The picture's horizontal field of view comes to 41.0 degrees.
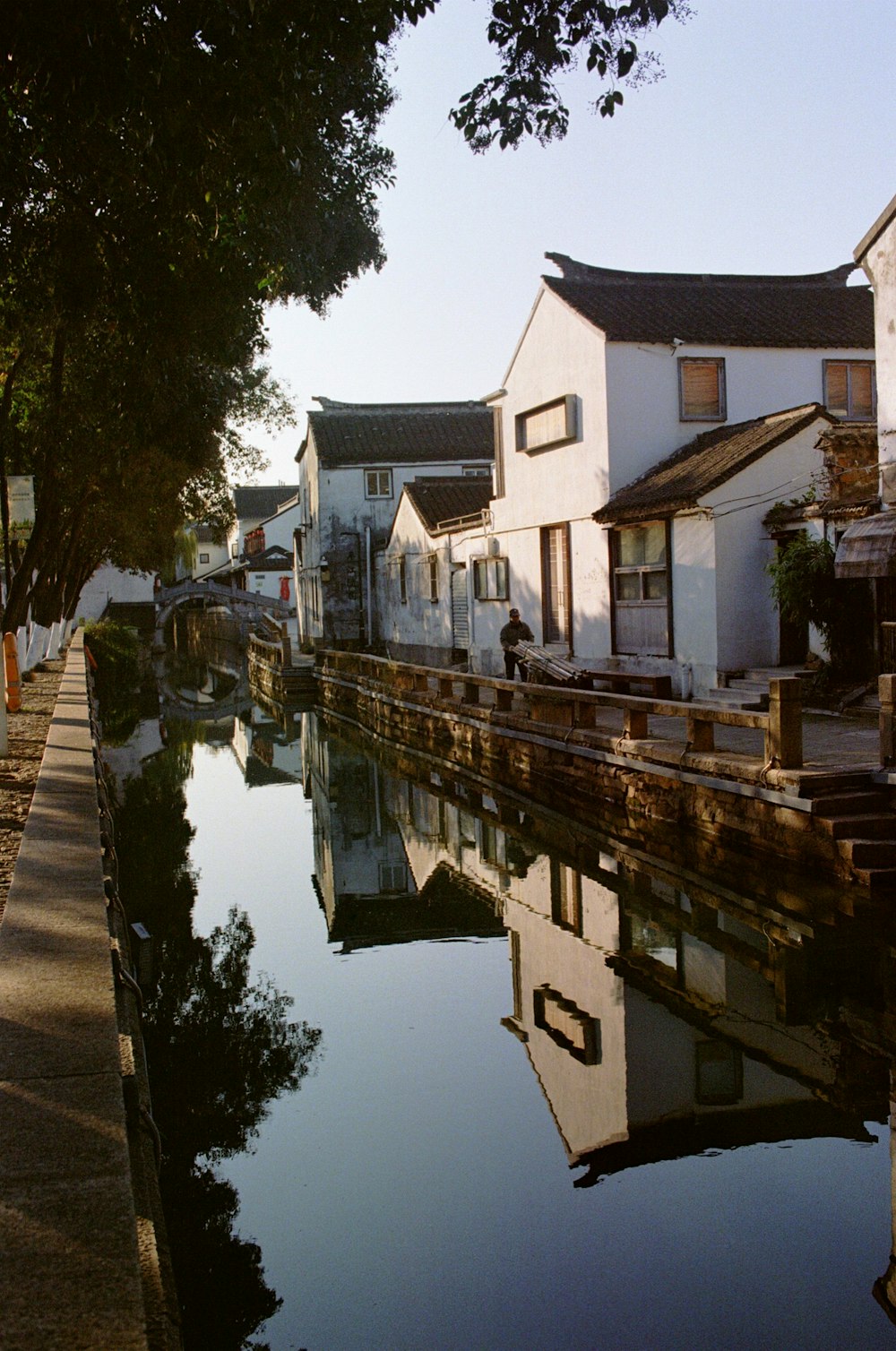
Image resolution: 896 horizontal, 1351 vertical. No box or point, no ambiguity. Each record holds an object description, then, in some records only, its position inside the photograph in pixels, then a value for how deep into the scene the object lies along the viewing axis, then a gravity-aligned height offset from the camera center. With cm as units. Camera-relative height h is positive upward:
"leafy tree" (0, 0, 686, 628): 654 +311
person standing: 2036 -29
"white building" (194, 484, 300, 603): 6600 +491
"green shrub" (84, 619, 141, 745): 2777 -139
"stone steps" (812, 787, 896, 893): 956 -185
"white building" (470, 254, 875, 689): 1961 +382
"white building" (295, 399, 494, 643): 3878 +425
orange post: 1765 -63
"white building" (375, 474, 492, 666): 2783 +134
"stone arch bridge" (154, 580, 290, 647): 5891 +129
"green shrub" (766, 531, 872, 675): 1500 +6
